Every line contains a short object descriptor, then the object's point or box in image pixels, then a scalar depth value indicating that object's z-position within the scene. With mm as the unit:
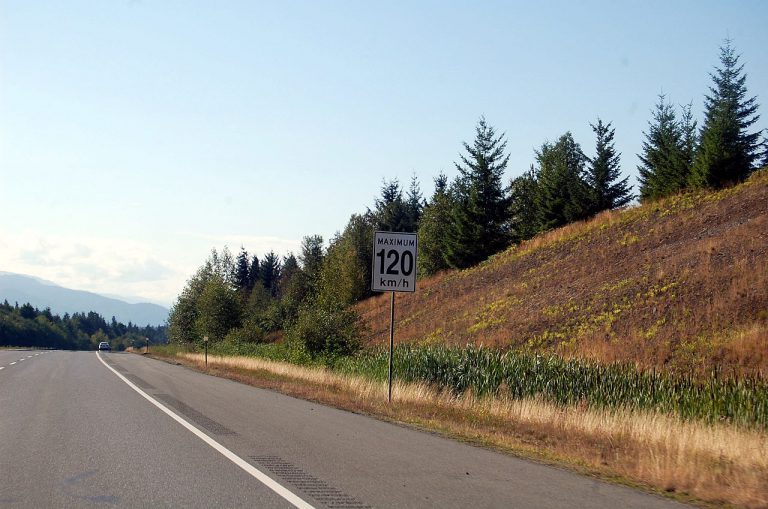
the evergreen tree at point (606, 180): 68125
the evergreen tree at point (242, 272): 153125
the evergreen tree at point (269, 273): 149325
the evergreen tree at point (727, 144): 48812
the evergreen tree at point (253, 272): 154500
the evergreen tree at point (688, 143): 60156
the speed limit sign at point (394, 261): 17000
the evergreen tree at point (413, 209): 96875
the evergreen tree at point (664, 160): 59500
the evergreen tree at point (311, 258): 103062
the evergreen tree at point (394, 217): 95125
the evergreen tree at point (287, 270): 133500
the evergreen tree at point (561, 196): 65938
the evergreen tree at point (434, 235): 76125
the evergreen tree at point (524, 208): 70812
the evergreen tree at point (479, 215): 65062
